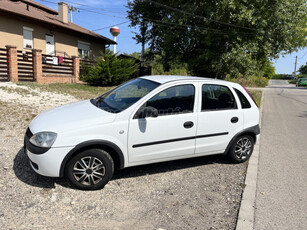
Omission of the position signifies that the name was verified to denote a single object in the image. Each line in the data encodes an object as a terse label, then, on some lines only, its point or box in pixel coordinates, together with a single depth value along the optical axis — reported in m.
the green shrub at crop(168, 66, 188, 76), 29.15
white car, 3.31
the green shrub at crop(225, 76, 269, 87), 38.72
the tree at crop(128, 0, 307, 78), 16.17
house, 15.84
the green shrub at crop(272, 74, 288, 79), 95.38
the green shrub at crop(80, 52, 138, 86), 15.99
